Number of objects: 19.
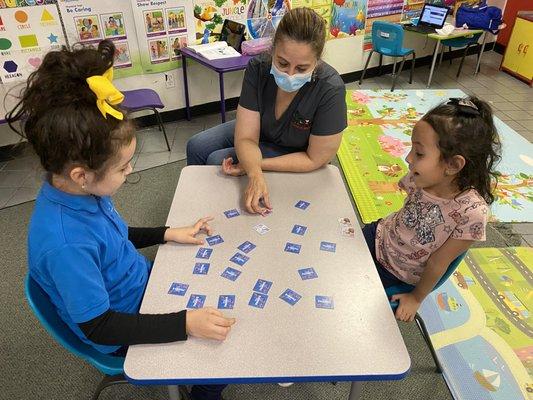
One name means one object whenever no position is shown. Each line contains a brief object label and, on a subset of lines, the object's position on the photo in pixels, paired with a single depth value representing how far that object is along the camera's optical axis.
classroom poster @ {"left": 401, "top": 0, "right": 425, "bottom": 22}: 4.86
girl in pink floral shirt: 1.20
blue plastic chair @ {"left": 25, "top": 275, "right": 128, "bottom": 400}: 0.94
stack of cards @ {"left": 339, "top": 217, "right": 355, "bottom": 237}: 1.22
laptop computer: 4.71
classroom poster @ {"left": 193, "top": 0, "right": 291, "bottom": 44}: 3.57
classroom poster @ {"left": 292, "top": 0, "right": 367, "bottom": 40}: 4.20
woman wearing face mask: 1.48
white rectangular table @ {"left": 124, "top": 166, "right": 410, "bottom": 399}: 0.84
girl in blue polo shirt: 0.81
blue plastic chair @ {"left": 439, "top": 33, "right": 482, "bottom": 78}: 4.83
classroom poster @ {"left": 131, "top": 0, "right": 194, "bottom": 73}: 3.30
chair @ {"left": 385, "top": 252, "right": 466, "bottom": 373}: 1.28
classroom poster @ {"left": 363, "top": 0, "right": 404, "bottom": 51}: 4.58
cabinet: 4.69
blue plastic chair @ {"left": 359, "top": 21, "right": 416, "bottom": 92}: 4.30
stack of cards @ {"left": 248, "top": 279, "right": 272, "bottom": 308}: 0.98
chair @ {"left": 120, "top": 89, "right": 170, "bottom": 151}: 3.00
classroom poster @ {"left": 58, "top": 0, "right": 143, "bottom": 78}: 3.02
